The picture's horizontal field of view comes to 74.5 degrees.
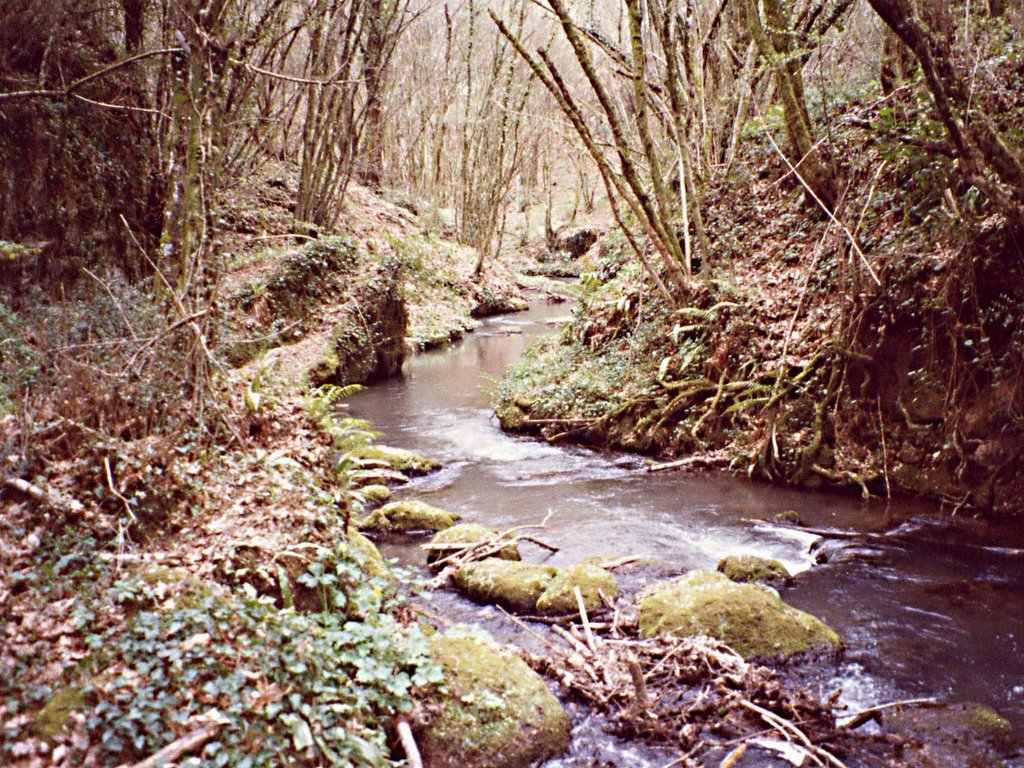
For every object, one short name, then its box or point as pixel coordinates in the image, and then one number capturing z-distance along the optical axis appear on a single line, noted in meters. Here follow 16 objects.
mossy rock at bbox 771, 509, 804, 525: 8.12
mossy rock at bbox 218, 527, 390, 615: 4.32
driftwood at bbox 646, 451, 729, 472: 10.09
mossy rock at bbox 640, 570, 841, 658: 5.32
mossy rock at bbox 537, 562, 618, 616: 6.04
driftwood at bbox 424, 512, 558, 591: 6.79
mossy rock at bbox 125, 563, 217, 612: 3.78
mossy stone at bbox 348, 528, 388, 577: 5.66
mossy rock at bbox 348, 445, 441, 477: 10.62
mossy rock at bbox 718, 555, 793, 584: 6.72
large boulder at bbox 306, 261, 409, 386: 14.77
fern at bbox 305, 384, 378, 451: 6.57
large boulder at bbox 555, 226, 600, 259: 41.59
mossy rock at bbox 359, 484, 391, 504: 9.21
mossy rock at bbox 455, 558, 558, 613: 6.26
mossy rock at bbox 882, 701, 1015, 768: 4.17
